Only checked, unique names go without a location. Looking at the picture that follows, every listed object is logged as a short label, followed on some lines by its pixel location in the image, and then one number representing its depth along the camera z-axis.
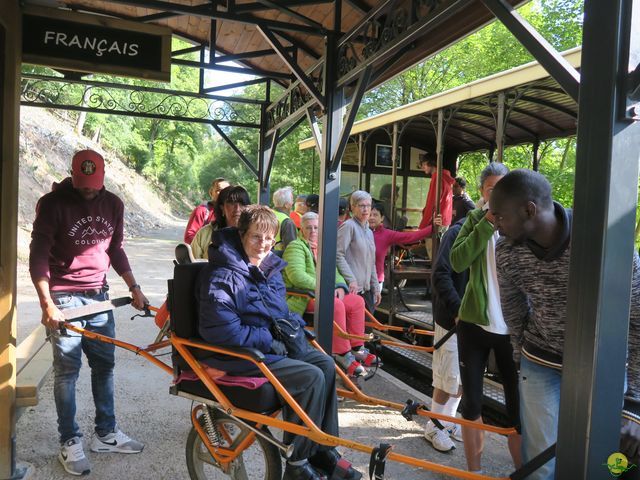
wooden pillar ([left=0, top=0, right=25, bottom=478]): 2.83
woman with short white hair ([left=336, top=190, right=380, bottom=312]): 4.86
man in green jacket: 2.98
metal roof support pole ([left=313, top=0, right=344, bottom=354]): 4.54
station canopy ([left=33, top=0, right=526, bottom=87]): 3.31
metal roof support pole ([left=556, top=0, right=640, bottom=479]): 1.65
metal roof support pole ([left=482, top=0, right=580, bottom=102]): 1.93
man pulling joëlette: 3.07
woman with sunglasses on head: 3.89
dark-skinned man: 1.94
